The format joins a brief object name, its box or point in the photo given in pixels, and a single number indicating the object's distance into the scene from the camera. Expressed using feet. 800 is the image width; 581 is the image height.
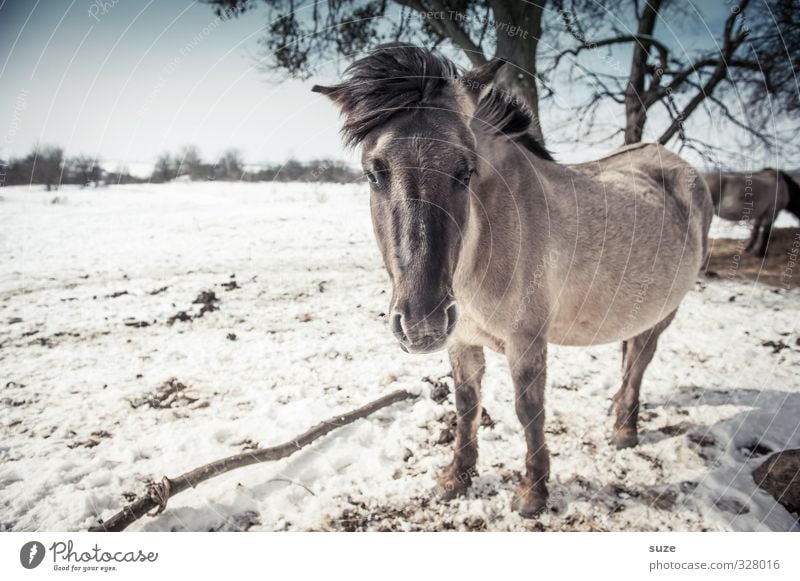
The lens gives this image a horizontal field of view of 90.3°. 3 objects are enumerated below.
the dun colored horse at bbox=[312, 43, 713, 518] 5.08
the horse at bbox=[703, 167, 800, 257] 14.37
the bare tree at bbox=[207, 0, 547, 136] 8.35
